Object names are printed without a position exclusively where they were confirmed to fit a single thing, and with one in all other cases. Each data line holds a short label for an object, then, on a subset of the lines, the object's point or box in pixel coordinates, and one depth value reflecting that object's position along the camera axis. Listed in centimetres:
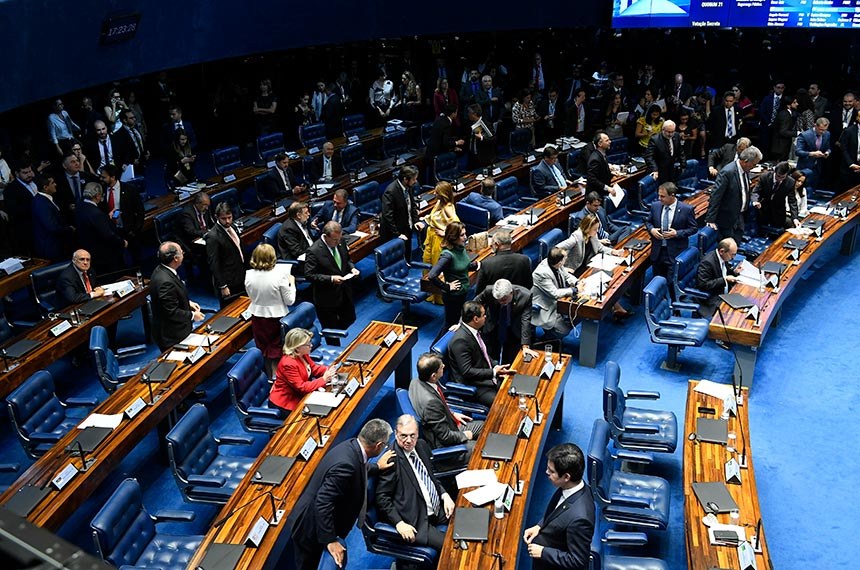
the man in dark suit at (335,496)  510
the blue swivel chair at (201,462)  591
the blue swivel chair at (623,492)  584
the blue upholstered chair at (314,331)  791
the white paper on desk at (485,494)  562
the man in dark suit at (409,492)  541
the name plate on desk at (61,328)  784
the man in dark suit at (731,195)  1008
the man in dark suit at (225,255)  868
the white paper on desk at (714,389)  687
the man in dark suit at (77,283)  835
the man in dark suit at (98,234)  909
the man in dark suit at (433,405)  623
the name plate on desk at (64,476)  568
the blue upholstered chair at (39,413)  645
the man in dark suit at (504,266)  821
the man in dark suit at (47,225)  938
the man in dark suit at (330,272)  855
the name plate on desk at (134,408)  650
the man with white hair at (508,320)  783
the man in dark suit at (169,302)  748
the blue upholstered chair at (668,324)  854
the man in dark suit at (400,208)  1008
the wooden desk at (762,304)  814
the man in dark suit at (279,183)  1172
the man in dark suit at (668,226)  970
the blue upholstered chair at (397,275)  946
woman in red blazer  671
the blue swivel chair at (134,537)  504
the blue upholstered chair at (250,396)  673
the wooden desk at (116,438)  559
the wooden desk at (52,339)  727
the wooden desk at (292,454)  520
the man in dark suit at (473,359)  707
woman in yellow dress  948
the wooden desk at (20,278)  902
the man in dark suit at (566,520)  490
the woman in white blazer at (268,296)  770
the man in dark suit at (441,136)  1342
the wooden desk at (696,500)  518
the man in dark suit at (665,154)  1237
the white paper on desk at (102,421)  635
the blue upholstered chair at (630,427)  668
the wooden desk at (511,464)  514
